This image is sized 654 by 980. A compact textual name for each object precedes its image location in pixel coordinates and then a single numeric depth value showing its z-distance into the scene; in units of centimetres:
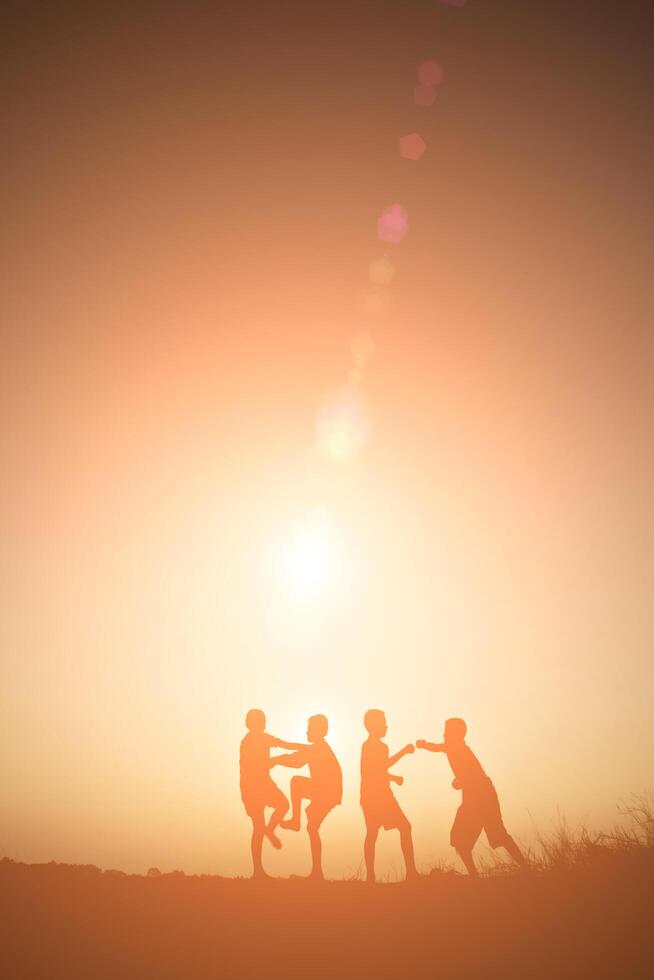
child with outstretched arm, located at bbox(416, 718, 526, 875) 898
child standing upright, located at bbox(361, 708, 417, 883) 921
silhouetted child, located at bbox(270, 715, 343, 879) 970
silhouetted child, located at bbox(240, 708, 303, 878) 988
